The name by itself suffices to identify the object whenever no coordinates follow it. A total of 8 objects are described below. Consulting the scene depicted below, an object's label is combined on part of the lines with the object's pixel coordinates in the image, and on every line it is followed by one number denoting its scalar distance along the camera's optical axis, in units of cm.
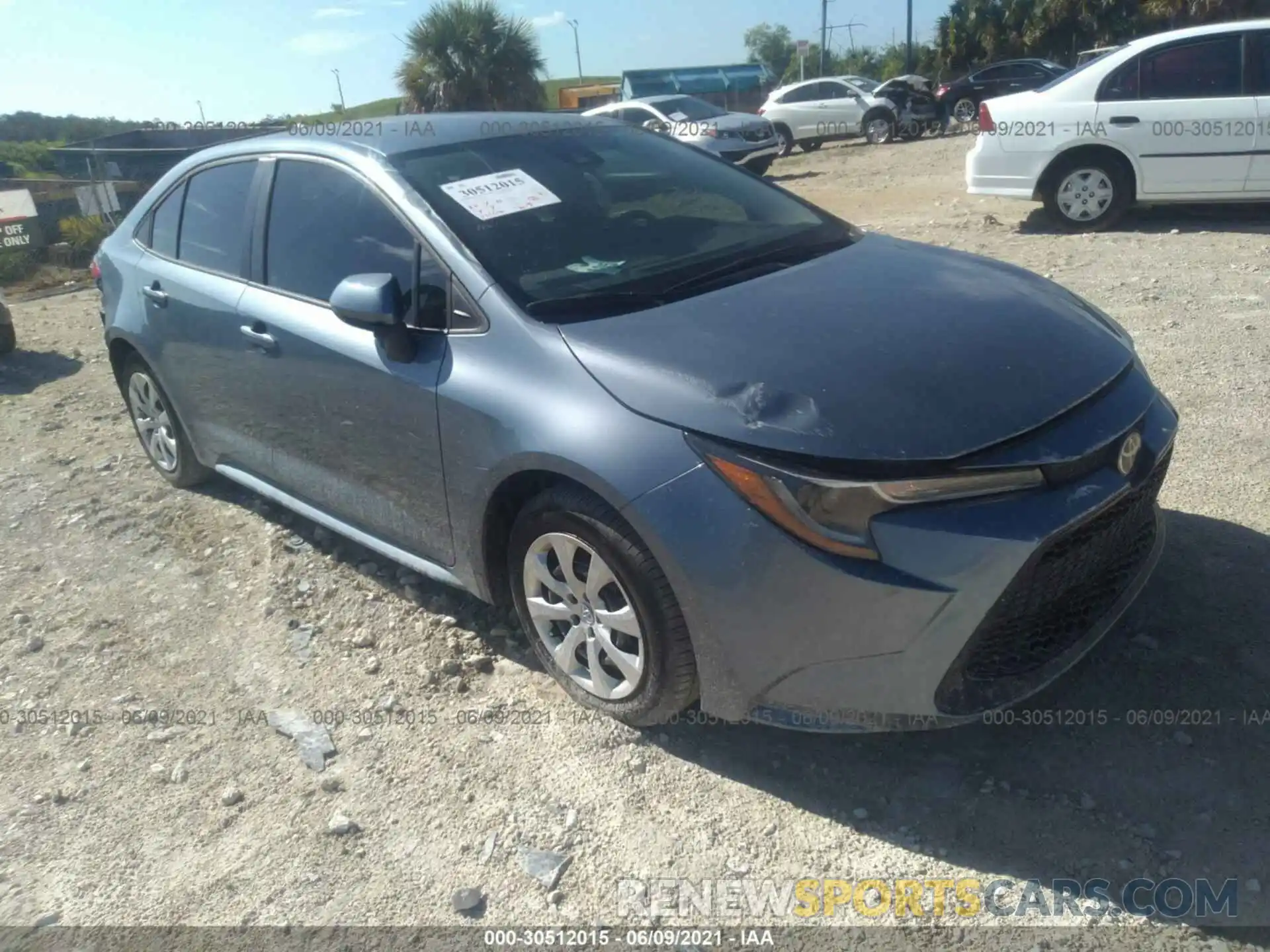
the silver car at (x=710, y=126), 1656
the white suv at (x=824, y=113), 2148
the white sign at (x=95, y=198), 1258
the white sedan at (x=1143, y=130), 786
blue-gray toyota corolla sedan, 232
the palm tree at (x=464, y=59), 2580
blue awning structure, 2972
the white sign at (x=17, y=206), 1288
